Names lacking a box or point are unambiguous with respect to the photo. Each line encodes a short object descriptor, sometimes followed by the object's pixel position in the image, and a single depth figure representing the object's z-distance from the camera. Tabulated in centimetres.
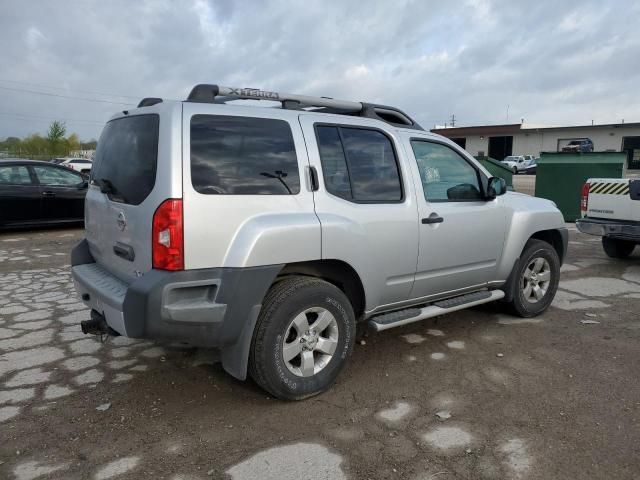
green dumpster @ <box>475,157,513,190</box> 1235
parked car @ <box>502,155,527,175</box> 3866
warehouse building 4069
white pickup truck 712
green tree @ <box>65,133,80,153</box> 5658
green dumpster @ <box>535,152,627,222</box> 1170
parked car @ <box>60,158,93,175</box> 2967
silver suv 293
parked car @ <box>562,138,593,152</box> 3210
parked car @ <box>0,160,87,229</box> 965
